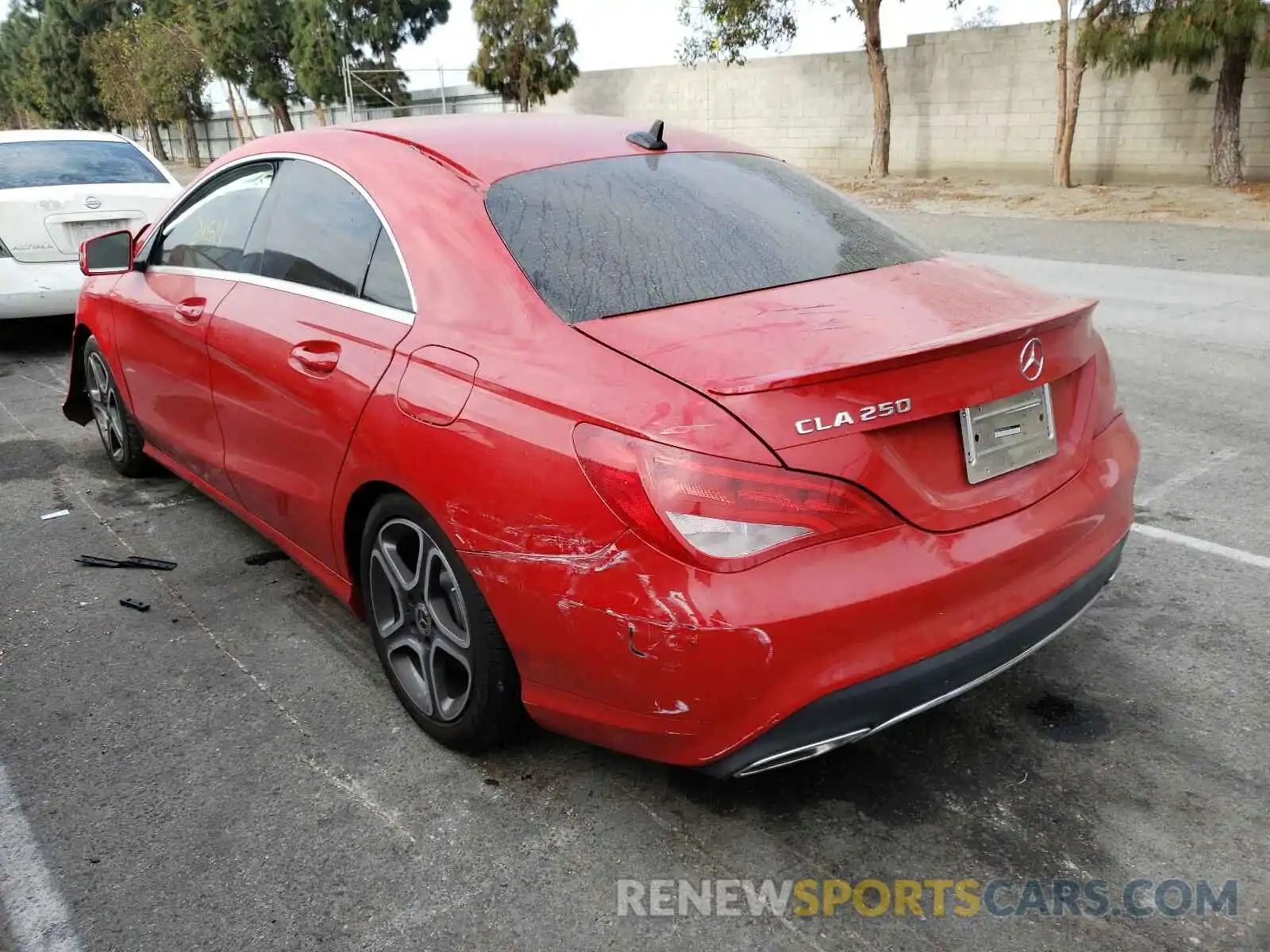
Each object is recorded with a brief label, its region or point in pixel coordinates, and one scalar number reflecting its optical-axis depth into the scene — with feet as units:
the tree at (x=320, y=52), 118.21
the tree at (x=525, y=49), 108.78
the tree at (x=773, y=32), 70.95
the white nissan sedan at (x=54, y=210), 25.00
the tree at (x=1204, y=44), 50.45
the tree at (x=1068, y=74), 56.39
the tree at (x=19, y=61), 209.36
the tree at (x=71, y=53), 183.93
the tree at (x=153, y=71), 138.31
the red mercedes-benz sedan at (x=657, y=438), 7.11
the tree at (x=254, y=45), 125.18
